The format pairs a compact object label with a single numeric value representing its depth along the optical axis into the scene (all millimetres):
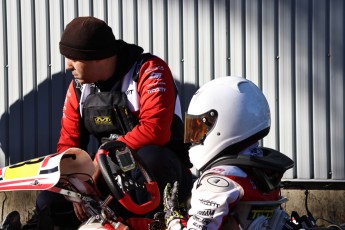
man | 7025
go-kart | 5959
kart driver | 5244
